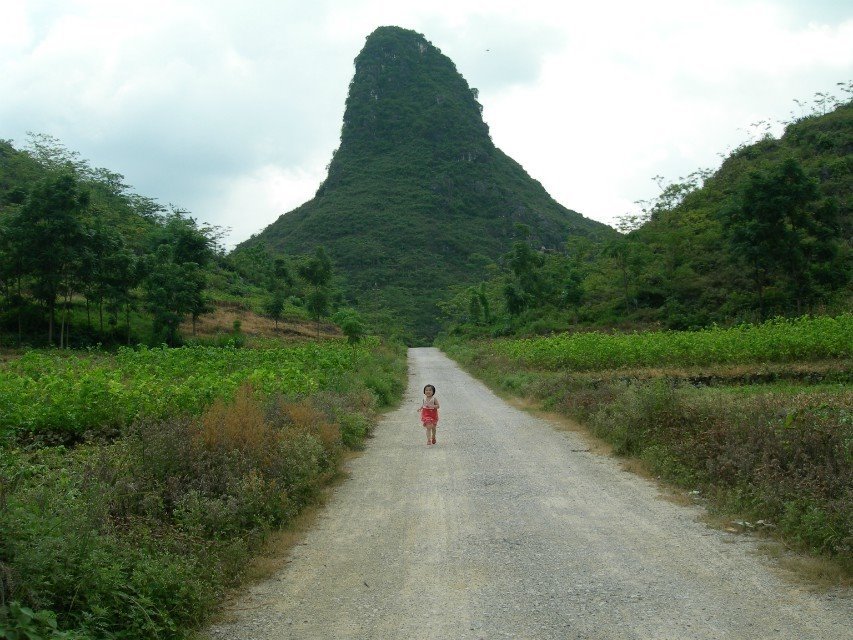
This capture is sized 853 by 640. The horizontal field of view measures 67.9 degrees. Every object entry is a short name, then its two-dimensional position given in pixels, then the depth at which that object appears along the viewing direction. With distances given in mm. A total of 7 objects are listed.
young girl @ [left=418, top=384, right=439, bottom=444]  12398
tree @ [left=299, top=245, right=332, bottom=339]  52438
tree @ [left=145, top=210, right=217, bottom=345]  39062
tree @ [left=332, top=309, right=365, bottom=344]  39941
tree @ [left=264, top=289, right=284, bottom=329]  52603
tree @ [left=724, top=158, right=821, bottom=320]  33094
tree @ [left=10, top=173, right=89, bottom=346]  34250
